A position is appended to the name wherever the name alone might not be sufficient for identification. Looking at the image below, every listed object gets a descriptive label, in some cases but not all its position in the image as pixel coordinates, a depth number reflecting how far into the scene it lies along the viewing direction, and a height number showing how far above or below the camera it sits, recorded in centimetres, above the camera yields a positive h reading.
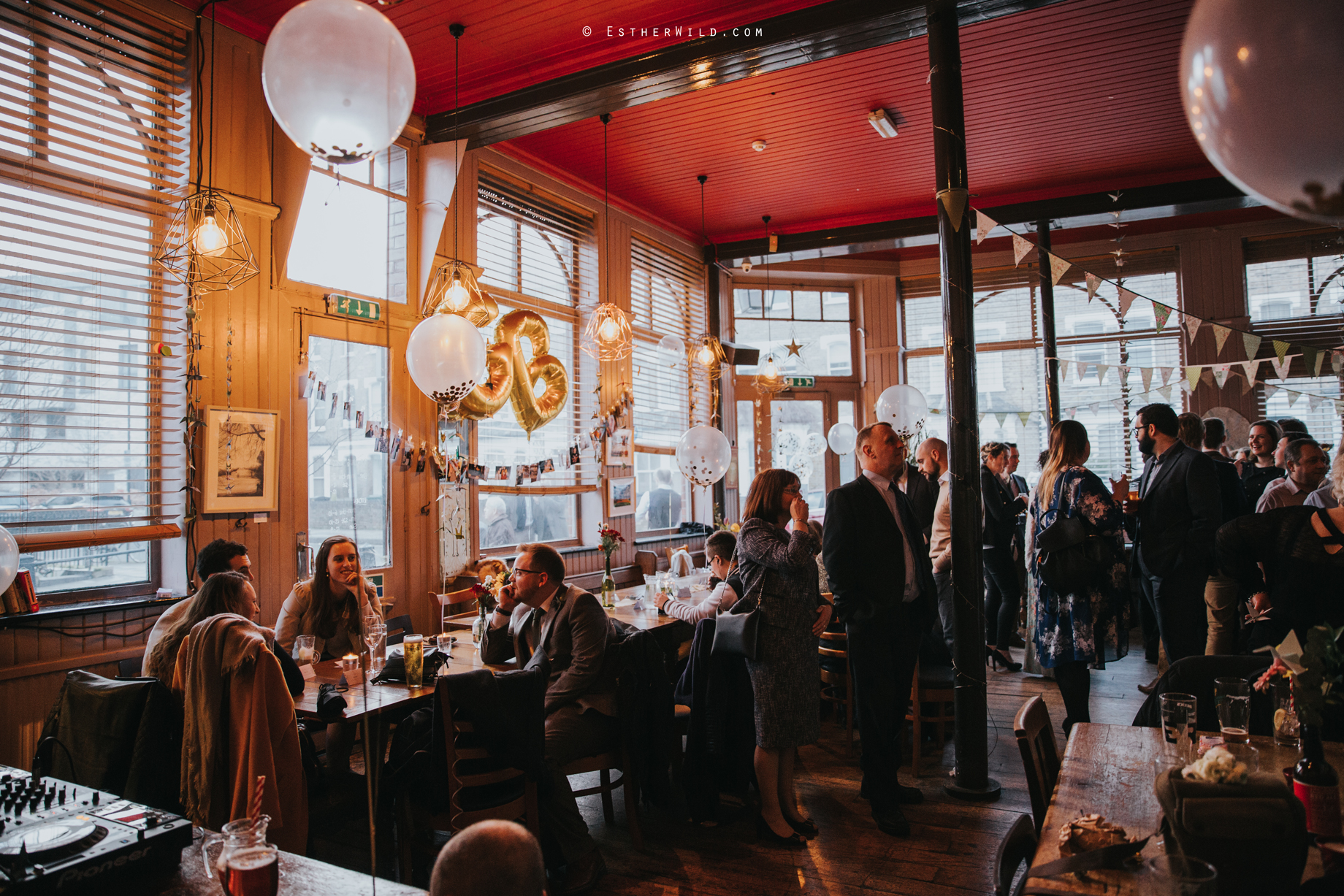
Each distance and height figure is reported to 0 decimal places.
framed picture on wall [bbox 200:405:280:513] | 427 +17
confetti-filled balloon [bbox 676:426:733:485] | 695 +22
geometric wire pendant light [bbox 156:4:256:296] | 396 +127
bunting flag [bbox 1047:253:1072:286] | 533 +138
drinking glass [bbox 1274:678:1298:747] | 208 -66
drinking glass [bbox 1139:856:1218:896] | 117 -61
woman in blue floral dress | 366 -62
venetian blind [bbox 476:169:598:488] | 643 +178
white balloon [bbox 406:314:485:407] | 424 +69
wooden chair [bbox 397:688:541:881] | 279 -111
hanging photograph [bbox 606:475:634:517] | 754 -14
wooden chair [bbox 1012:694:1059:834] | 198 -72
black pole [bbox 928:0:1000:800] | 397 +38
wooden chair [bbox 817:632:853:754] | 463 -118
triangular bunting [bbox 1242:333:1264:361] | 642 +99
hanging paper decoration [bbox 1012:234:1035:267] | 530 +149
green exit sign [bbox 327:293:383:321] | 503 +116
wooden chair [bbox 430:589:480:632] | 478 -79
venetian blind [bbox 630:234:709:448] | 835 +171
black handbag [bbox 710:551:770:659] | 337 -64
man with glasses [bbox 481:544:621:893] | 337 -72
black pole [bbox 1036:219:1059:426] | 841 +153
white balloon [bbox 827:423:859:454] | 977 +47
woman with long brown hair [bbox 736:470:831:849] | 340 -76
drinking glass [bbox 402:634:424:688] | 325 -70
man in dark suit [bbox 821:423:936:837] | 359 -60
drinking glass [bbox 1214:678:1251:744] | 199 -60
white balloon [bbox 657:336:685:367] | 845 +136
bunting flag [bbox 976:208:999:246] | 466 +145
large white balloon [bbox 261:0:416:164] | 192 +100
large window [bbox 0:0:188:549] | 372 +110
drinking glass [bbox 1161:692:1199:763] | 187 -61
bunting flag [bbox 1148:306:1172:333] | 623 +122
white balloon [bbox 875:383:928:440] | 732 +61
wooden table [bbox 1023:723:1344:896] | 145 -76
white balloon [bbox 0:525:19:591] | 291 -22
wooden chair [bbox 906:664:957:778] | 428 -119
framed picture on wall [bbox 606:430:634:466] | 757 +32
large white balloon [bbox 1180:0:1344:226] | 121 +58
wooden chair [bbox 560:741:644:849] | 339 -124
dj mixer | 138 -64
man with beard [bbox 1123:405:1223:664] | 390 -30
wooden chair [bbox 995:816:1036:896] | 163 -78
